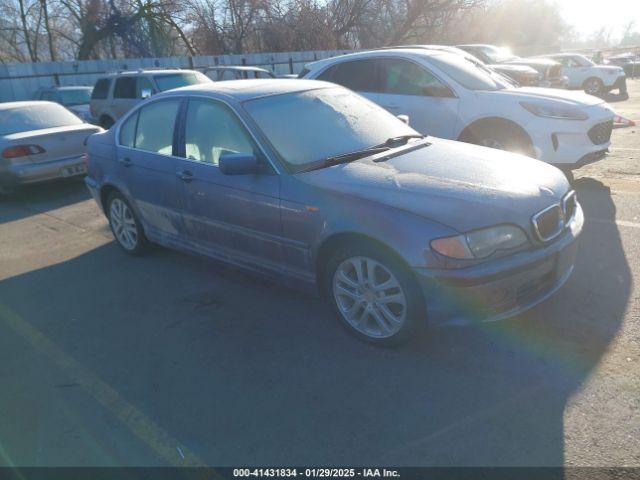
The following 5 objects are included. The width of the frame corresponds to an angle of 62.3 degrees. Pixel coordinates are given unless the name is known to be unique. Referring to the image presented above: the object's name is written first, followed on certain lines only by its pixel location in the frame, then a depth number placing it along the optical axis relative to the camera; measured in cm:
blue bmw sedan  309
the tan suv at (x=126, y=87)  1148
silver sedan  805
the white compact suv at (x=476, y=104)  628
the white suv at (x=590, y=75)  1881
